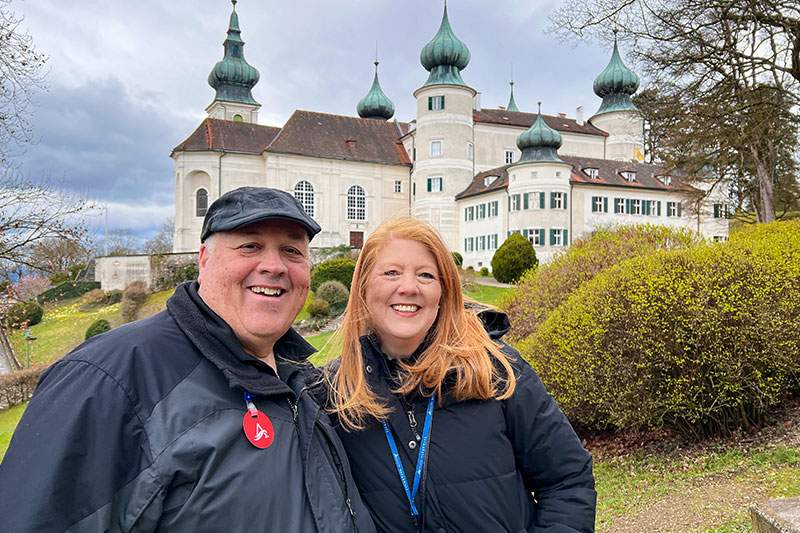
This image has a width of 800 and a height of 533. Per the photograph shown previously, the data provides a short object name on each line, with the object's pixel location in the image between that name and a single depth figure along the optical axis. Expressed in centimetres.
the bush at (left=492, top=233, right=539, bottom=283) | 3136
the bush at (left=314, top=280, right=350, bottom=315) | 2864
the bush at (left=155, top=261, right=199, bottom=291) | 4288
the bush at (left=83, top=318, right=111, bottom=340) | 3040
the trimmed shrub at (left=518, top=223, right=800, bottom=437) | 614
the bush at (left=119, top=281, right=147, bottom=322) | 3750
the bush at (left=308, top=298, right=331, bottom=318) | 2783
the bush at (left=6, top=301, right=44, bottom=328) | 3583
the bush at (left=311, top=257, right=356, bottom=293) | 3111
